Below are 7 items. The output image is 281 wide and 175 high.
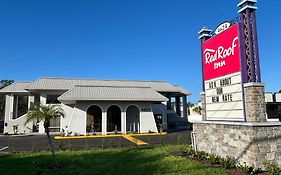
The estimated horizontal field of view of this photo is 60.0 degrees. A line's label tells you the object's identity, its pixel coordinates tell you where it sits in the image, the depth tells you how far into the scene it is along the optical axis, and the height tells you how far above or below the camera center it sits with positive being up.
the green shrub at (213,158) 10.10 -1.92
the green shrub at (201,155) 11.18 -1.94
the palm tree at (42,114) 10.66 +0.09
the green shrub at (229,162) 9.22 -1.89
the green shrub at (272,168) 7.95 -1.85
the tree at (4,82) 67.24 +9.58
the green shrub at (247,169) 8.24 -1.95
